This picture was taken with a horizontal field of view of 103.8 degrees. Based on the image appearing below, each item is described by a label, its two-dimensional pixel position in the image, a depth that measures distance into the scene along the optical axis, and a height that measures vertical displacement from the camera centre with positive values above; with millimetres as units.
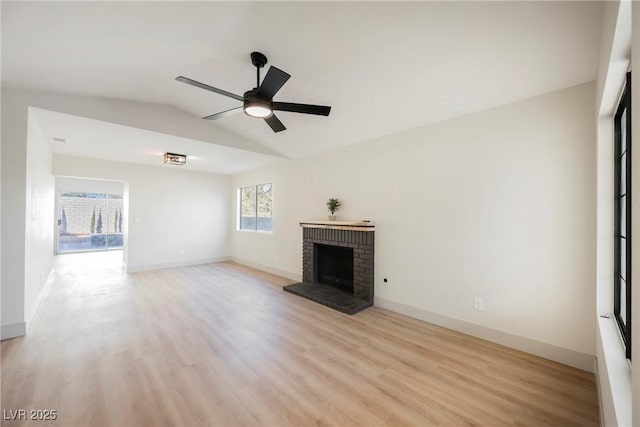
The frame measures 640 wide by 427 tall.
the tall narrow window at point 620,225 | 1681 -36
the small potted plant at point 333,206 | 4383 +174
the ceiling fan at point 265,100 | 2152 +1074
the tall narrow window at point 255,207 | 6305 +209
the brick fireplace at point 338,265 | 3865 -860
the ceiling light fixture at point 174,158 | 4949 +1102
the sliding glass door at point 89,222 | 8836 -350
